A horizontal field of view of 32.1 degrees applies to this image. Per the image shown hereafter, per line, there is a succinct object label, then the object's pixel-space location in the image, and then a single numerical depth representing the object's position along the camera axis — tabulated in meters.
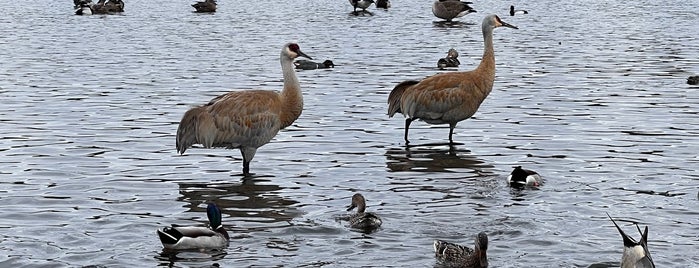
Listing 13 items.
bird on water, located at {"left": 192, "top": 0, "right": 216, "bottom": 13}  59.19
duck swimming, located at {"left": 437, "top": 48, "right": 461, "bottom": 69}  32.97
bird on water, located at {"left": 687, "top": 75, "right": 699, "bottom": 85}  27.59
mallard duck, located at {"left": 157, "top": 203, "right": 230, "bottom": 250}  12.95
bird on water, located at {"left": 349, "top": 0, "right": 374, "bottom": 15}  58.69
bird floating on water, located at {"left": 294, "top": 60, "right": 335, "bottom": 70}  32.59
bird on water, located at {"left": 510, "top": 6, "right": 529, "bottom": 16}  57.17
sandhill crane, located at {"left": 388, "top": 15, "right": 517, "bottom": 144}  20.31
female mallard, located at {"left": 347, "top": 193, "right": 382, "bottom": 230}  13.98
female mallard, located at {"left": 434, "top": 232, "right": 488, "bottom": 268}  12.34
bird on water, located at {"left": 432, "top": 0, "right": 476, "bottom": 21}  53.75
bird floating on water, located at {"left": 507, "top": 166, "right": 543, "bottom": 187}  16.33
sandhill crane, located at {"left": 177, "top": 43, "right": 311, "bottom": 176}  17.53
